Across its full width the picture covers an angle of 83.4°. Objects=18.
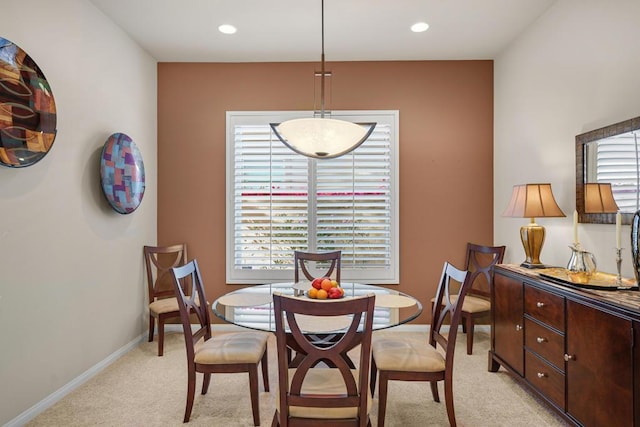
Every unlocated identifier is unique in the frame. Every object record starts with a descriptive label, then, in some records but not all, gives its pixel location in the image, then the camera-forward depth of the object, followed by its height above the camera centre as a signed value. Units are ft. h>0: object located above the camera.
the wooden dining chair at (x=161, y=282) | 11.22 -2.43
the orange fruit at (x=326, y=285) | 7.27 -1.43
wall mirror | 7.07 +1.12
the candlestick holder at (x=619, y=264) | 6.51 -0.89
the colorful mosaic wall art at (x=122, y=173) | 10.13 +1.21
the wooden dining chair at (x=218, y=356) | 7.37 -2.95
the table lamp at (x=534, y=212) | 9.20 +0.09
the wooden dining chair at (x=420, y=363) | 7.00 -2.92
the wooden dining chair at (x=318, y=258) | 11.16 -1.35
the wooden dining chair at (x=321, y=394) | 5.60 -2.78
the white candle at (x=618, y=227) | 6.34 -0.19
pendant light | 7.80 +1.77
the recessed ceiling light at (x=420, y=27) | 10.82 +5.76
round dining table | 6.56 -1.98
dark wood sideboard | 5.65 -2.49
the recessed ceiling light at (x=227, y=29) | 10.91 +5.72
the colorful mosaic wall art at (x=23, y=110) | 6.88 +2.13
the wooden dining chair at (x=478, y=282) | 11.22 -2.43
